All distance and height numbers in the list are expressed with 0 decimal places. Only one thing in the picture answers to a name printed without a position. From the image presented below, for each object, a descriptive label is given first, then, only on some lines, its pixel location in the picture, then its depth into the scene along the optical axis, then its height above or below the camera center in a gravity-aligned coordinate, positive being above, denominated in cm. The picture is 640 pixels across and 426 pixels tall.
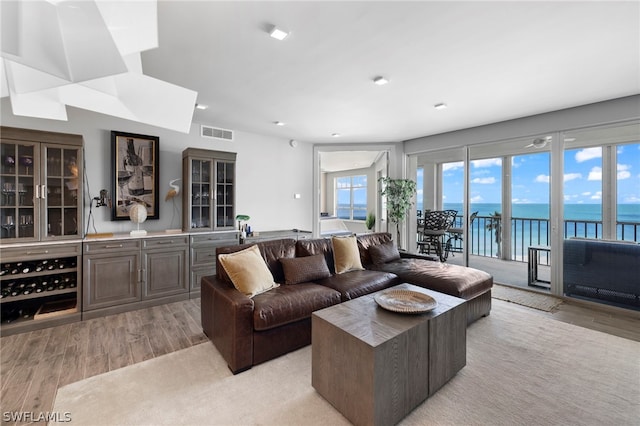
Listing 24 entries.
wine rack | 271 -80
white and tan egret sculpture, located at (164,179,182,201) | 389 +32
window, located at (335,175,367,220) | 954 +54
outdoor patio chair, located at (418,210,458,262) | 553 -41
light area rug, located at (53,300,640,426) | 163 -127
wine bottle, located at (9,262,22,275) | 273 -60
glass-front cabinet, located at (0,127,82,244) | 277 +29
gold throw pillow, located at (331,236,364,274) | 339 -57
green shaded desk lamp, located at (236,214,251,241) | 452 -24
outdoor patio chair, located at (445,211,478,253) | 549 -56
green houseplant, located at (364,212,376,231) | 803 -32
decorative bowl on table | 192 -71
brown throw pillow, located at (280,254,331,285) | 288 -64
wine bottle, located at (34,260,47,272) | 285 -60
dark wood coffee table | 152 -93
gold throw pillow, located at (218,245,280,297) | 242 -57
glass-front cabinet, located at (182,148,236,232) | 392 +34
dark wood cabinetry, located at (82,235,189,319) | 307 -78
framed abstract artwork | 361 +56
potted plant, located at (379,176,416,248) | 543 +34
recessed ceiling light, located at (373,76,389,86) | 276 +140
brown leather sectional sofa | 212 -80
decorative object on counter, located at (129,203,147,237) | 352 -3
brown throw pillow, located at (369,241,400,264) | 374 -60
